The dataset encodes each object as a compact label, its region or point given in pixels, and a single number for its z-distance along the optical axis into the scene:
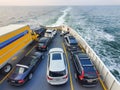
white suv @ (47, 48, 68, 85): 8.36
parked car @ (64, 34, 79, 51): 14.36
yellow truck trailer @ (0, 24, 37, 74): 9.69
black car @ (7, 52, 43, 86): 8.44
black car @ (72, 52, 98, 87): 8.31
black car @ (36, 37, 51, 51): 14.45
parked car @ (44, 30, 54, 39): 19.00
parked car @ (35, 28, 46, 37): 20.72
